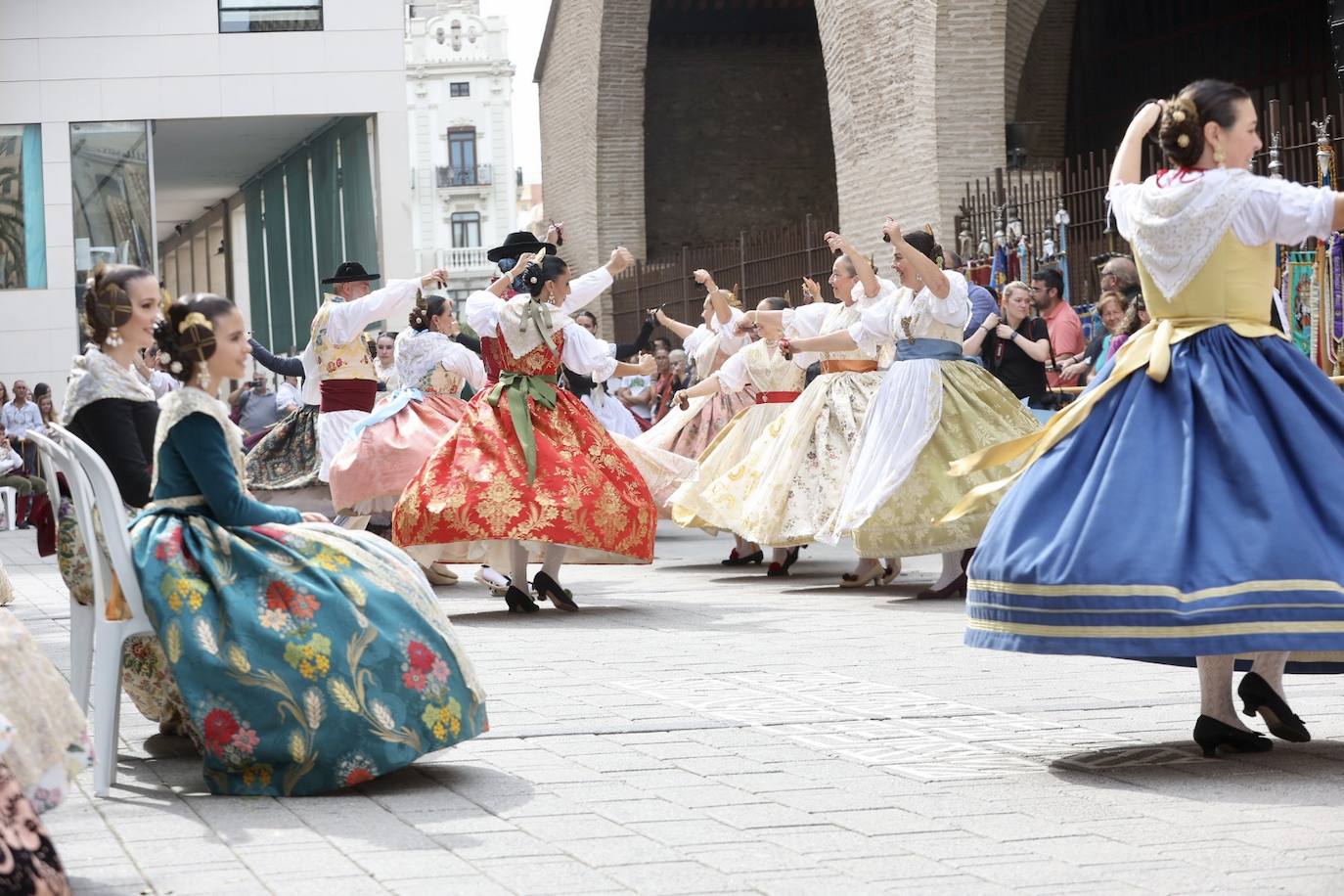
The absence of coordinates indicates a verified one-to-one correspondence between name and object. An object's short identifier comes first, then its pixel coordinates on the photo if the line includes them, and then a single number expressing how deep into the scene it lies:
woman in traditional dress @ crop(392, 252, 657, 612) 9.34
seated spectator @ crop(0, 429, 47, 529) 20.45
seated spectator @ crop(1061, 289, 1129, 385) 10.20
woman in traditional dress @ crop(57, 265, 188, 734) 5.61
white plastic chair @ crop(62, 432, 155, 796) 5.02
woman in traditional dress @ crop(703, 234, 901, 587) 10.88
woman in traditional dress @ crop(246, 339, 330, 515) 12.27
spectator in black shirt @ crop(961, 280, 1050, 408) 11.66
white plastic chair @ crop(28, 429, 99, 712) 5.07
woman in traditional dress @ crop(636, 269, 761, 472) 13.20
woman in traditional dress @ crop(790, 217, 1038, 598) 9.73
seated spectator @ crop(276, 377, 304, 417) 19.81
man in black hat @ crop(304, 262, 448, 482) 11.95
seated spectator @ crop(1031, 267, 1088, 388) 12.44
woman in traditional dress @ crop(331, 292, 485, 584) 11.36
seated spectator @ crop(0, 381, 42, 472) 22.48
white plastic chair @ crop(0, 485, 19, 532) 21.89
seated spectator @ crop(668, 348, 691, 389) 17.88
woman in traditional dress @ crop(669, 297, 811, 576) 12.06
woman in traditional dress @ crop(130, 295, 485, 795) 4.96
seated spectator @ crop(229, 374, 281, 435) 19.77
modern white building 26.30
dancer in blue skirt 4.95
